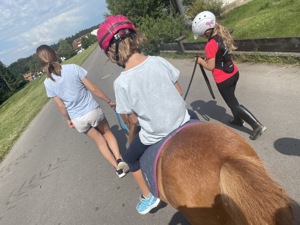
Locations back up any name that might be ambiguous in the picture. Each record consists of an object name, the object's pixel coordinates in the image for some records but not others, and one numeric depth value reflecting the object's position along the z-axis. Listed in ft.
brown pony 5.09
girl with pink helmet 7.60
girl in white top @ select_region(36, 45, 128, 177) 13.12
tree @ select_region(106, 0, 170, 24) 62.85
